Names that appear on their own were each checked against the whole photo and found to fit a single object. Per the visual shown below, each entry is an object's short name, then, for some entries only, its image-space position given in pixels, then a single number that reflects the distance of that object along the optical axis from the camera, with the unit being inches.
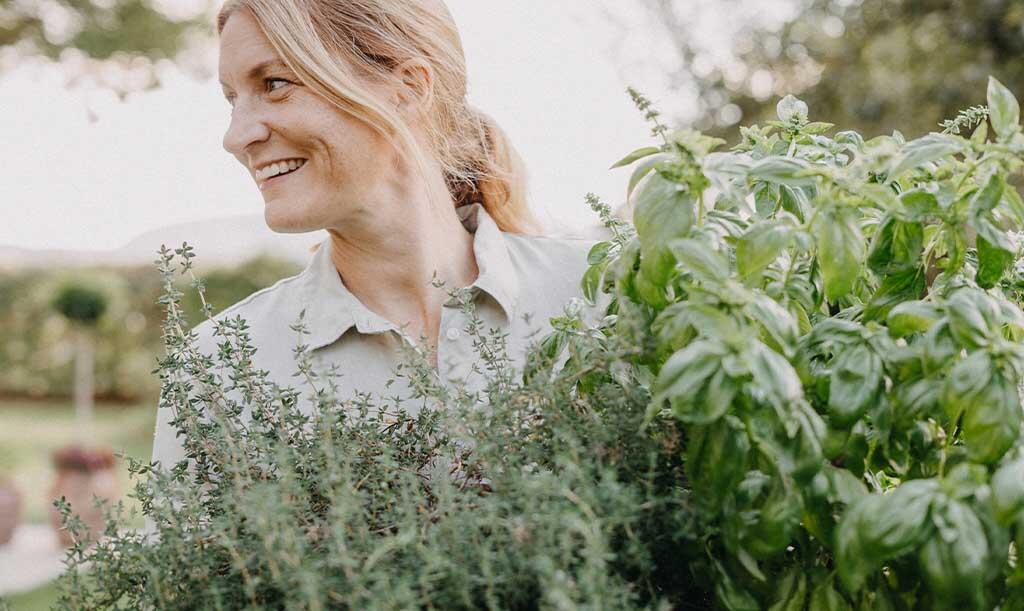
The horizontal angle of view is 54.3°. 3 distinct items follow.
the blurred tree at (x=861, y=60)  199.3
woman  59.0
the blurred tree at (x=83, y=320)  327.6
